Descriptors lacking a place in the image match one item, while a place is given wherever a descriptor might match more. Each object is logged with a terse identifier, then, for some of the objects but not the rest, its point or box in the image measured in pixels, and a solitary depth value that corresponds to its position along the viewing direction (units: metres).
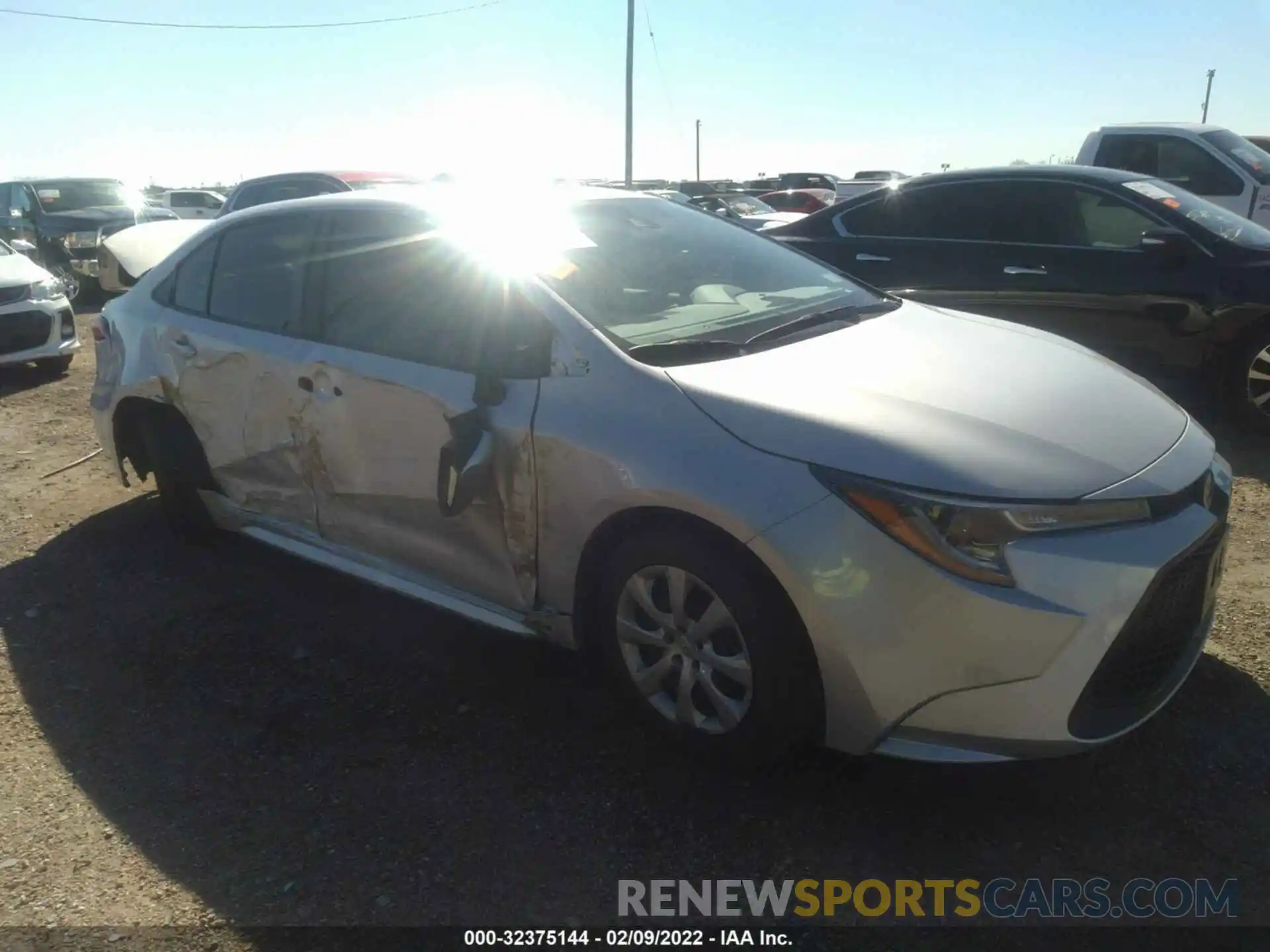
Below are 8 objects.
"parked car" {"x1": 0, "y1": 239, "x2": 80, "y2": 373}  8.28
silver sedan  2.31
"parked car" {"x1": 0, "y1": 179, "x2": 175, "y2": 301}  13.98
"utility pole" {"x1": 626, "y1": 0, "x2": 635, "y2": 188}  26.41
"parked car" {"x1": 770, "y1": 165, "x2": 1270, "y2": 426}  5.61
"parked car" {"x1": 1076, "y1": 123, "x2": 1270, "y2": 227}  9.00
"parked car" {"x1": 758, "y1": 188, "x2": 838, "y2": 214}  21.69
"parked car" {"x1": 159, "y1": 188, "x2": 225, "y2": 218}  26.30
